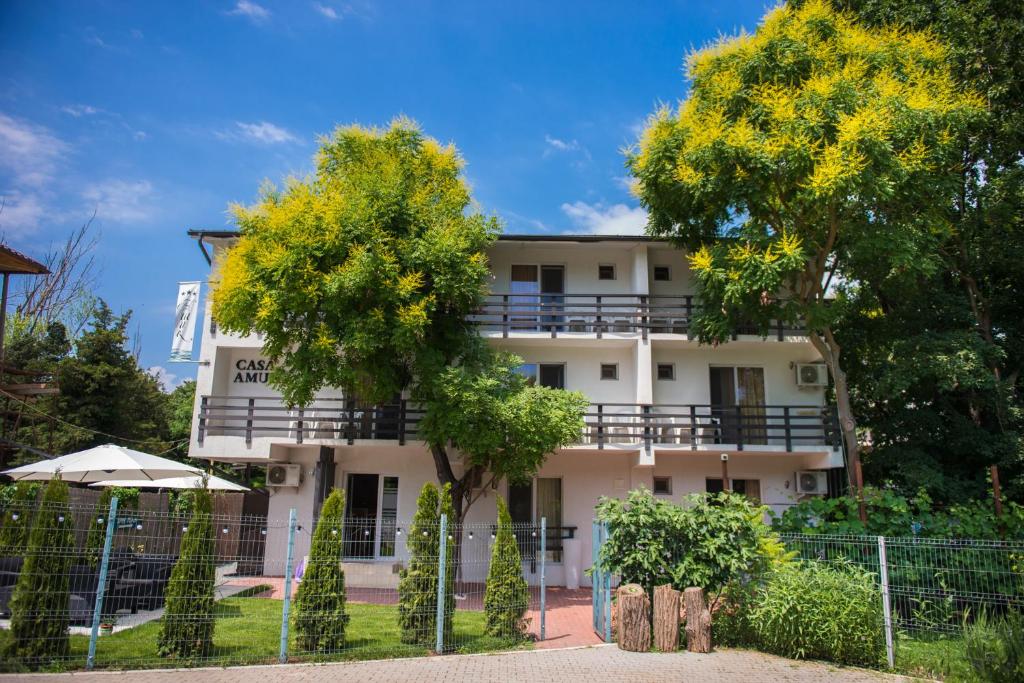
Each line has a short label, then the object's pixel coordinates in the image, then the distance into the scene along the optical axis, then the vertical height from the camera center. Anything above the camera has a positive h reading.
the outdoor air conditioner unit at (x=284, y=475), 17.52 +0.08
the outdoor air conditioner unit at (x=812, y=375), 18.11 +3.06
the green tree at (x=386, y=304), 13.87 +3.71
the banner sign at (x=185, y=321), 17.73 +4.12
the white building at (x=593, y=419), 16.91 +1.68
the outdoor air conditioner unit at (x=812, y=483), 17.33 +0.16
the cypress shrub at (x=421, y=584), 9.36 -1.44
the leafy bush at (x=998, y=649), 7.51 -1.81
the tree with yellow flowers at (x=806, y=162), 13.38 +6.75
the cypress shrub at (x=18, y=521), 8.15 -0.60
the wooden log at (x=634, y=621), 9.67 -1.95
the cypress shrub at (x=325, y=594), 8.88 -1.53
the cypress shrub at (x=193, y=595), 8.41 -1.51
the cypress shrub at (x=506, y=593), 9.88 -1.63
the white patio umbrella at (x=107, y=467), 12.06 +0.13
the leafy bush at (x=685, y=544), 9.98 -0.87
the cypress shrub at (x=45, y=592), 7.87 -1.41
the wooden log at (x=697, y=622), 9.59 -1.93
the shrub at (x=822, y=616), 8.99 -1.73
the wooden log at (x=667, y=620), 9.64 -1.92
